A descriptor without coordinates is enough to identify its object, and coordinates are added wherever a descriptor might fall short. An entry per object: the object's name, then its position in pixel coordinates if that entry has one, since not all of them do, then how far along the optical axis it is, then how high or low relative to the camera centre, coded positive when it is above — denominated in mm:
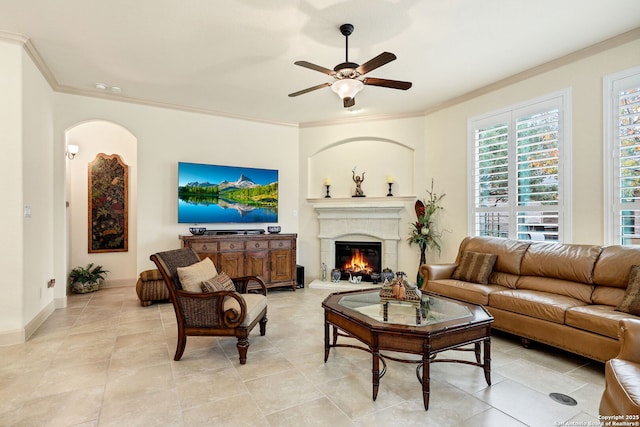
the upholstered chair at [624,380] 1498 -853
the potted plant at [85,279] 5340 -1123
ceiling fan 2912 +1251
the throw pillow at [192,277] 2918 -600
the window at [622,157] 3252 +526
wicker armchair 2812 -892
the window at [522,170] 3857 +507
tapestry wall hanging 5816 +135
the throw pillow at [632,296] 2629 -722
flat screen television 5308 +288
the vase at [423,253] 5434 -727
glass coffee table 2195 -834
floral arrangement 5402 -239
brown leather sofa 2676 -858
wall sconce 5520 +1045
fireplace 5816 -296
